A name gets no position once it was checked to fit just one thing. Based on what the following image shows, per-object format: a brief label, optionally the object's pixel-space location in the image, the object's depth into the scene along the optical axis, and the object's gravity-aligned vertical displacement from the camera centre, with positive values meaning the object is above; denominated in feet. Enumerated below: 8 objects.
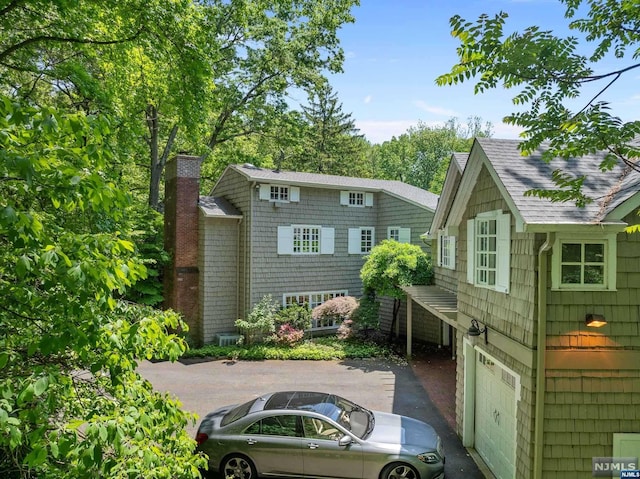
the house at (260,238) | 55.42 +0.61
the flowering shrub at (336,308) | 57.82 -9.50
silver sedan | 22.56 -11.78
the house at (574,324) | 19.89 -4.08
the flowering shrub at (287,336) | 54.19 -12.81
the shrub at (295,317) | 56.54 -10.62
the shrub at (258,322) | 54.03 -10.92
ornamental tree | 53.36 -3.51
